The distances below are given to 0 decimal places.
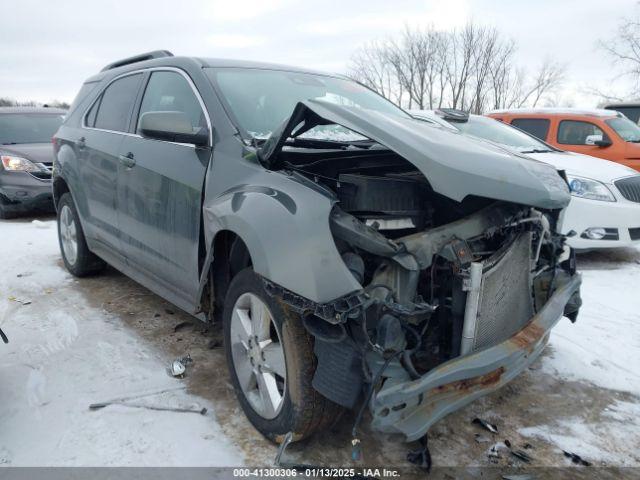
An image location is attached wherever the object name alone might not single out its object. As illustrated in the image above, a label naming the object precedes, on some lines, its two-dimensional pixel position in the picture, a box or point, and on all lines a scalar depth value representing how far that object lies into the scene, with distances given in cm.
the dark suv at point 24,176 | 789
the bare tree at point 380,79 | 3334
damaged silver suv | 201
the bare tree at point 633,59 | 2652
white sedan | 543
